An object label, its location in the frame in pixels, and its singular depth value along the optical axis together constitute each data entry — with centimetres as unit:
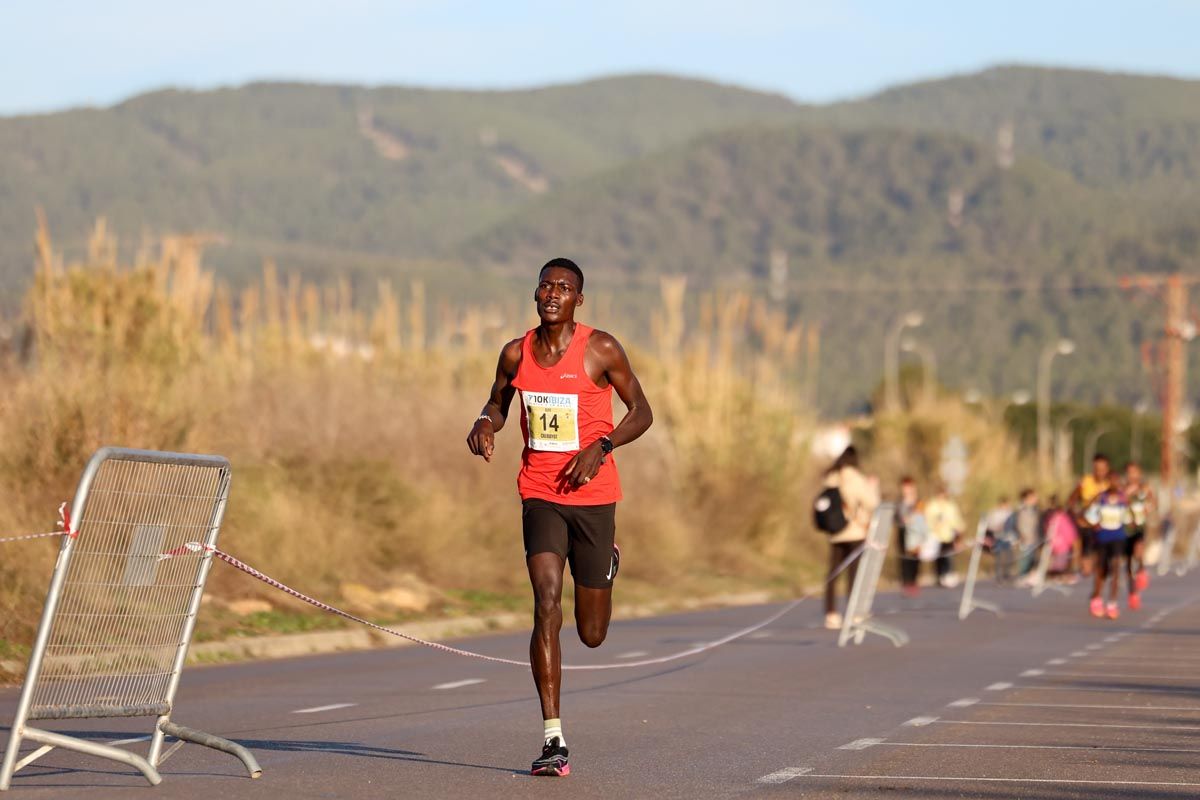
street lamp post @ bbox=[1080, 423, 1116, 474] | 14162
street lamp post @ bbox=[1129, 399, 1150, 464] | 13408
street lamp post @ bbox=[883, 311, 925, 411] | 6012
